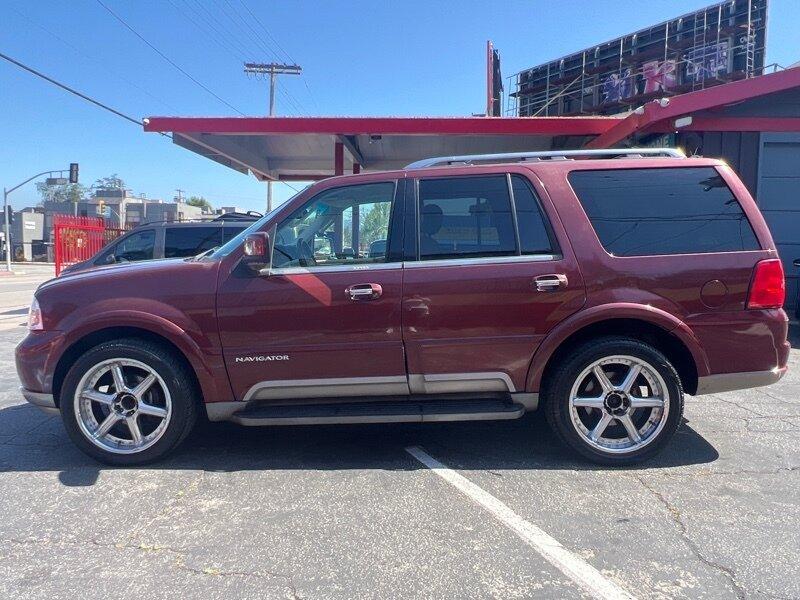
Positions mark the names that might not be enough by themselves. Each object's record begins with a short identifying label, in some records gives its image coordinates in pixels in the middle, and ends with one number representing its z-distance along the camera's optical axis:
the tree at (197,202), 107.88
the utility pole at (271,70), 32.53
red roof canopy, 8.98
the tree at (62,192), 85.56
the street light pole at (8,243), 37.91
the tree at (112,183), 102.34
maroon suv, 3.82
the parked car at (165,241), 9.01
